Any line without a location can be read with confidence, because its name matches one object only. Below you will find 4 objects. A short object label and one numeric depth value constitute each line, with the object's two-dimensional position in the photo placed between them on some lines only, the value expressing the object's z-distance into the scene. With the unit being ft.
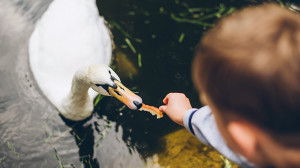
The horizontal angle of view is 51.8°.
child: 2.36
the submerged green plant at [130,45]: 9.16
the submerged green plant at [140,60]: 8.90
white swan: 7.23
